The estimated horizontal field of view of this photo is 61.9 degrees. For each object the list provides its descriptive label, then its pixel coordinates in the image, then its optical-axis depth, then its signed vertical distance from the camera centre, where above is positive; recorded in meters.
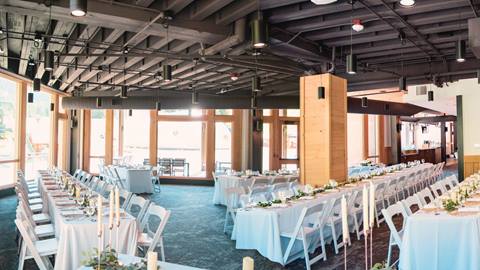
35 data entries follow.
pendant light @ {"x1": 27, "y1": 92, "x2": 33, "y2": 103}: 10.03 +1.25
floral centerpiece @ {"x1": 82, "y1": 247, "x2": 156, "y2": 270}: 2.38 -0.72
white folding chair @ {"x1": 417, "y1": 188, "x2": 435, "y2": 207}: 5.72 -0.74
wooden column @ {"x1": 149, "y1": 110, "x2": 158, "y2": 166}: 15.09 +0.40
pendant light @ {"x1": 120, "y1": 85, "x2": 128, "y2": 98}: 9.67 +1.34
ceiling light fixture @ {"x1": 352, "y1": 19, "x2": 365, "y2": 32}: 5.92 +1.80
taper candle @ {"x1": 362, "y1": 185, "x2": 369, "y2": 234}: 1.86 -0.30
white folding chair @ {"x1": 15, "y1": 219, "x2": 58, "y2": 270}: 3.64 -1.05
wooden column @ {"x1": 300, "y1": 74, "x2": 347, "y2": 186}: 7.82 +0.30
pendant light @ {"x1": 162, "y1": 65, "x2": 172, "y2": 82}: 7.06 +1.32
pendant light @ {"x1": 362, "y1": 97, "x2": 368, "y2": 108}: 11.85 +1.32
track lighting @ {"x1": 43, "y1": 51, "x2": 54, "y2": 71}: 5.60 +1.22
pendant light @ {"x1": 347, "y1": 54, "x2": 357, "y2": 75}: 6.68 +1.36
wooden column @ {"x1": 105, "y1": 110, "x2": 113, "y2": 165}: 15.41 +0.37
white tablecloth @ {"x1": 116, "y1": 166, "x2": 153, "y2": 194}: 12.15 -1.04
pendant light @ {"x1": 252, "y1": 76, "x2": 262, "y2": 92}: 8.44 +1.32
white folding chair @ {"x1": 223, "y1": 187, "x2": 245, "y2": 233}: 6.89 -0.89
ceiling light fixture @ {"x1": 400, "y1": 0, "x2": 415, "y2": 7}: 5.03 +1.83
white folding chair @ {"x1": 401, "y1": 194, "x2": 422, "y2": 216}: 4.94 -0.74
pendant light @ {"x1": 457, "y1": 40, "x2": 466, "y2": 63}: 6.24 +1.49
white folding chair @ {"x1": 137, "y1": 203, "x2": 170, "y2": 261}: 4.27 -0.99
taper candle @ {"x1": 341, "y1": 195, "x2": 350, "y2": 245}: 1.85 -0.35
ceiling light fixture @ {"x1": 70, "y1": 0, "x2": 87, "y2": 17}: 3.46 +1.22
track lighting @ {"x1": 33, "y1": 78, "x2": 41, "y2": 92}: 7.61 +1.19
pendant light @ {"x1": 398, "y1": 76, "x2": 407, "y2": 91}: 8.78 +1.39
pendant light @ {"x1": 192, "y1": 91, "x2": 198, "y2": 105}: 10.99 +1.36
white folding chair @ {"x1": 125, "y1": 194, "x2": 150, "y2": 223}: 5.31 -0.77
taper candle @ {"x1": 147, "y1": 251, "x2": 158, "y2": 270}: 1.90 -0.55
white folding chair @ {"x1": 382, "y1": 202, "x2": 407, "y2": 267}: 4.41 -0.81
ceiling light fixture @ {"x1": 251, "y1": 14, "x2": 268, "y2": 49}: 4.68 +1.32
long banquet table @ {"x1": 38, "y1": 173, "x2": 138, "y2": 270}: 3.97 -0.93
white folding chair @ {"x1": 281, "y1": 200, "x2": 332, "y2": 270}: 4.68 -1.09
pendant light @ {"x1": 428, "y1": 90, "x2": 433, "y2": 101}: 10.86 +1.39
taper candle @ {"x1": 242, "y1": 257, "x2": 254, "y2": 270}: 1.65 -0.49
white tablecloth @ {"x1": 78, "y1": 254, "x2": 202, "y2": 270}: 2.61 -0.79
